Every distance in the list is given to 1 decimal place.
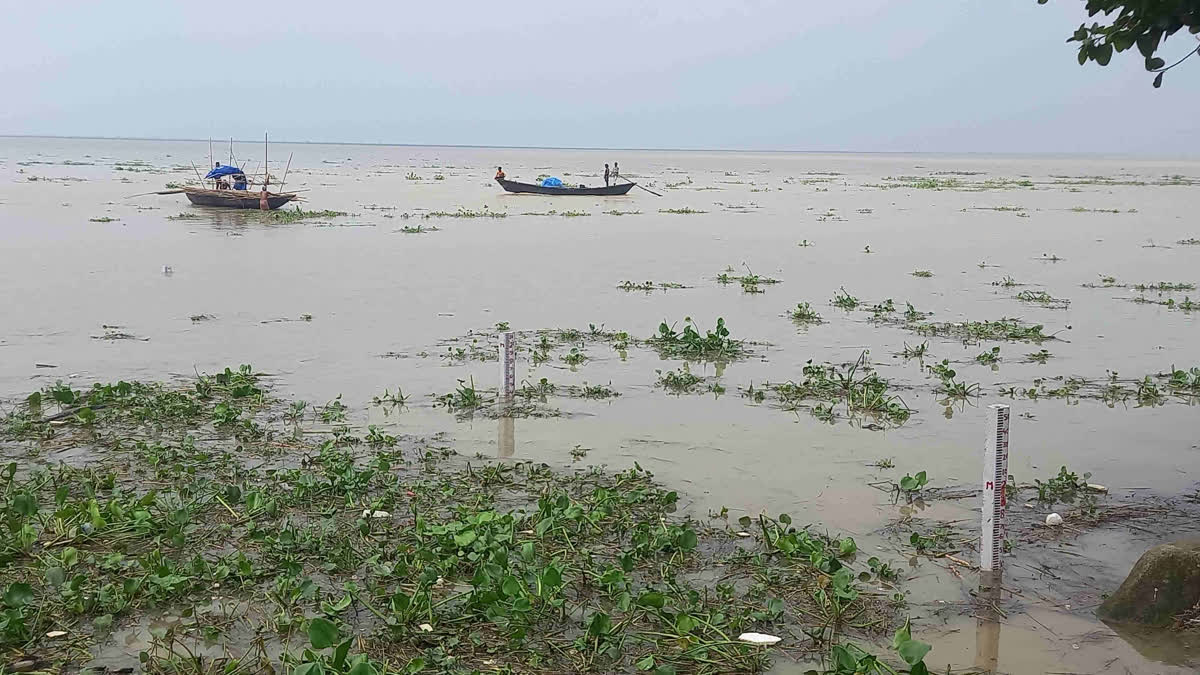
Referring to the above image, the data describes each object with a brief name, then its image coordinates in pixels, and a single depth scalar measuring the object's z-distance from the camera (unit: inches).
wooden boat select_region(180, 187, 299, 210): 1277.1
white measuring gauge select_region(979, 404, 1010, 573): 213.3
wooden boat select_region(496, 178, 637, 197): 1701.5
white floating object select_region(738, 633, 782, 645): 186.9
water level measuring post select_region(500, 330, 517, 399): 357.7
